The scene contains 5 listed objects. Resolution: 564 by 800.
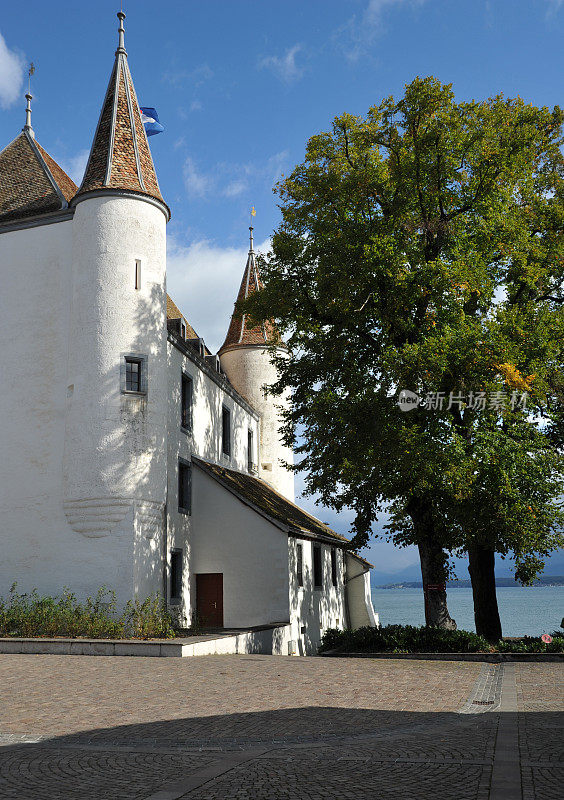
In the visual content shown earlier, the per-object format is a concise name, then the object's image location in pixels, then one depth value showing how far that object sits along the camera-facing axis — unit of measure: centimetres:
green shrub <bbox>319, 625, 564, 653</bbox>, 1859
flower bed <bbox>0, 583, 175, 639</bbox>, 1831
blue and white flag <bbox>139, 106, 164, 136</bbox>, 2972
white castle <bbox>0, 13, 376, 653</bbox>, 2048
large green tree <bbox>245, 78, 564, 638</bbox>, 1845
